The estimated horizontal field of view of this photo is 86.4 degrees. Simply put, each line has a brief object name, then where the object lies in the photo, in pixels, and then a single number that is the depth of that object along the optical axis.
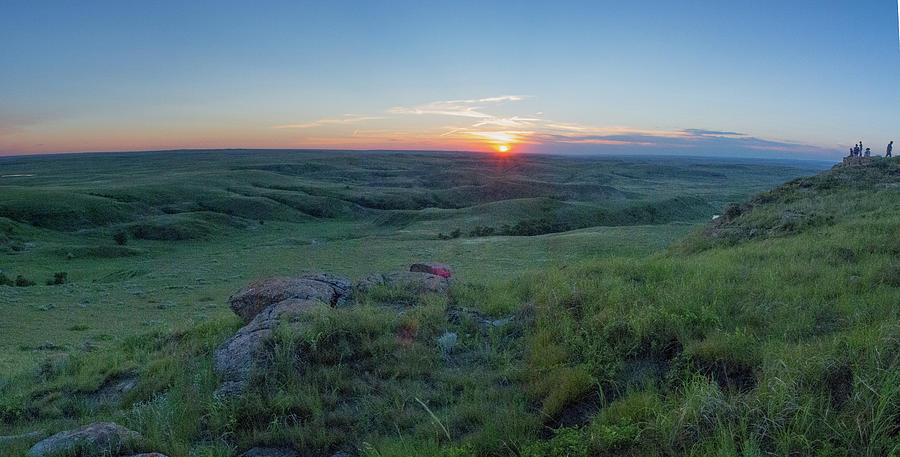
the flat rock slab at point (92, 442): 4.52
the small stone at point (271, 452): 4.70
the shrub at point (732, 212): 16.83
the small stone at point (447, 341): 6.75
